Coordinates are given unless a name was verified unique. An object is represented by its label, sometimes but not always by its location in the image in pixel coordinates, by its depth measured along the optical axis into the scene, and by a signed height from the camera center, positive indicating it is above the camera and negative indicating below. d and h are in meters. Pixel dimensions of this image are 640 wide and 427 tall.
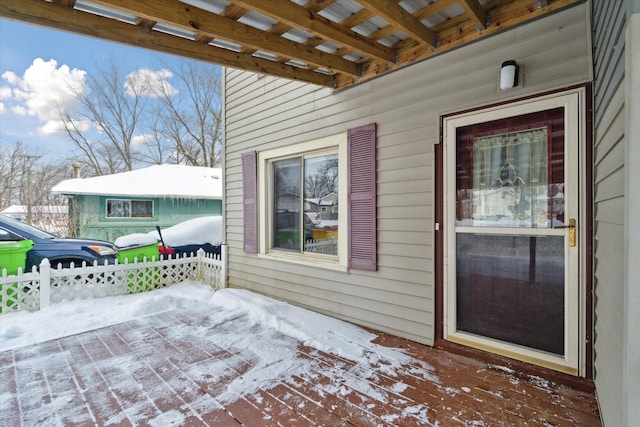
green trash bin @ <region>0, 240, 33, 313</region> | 3.92 -0.61
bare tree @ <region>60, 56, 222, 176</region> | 15.21 +4.35
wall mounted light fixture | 2.38 +0.97
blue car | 4.63 -0.53
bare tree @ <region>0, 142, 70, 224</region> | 12.25 +1.29
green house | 10.02 +0.39
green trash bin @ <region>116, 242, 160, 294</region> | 4.90 -0.75
